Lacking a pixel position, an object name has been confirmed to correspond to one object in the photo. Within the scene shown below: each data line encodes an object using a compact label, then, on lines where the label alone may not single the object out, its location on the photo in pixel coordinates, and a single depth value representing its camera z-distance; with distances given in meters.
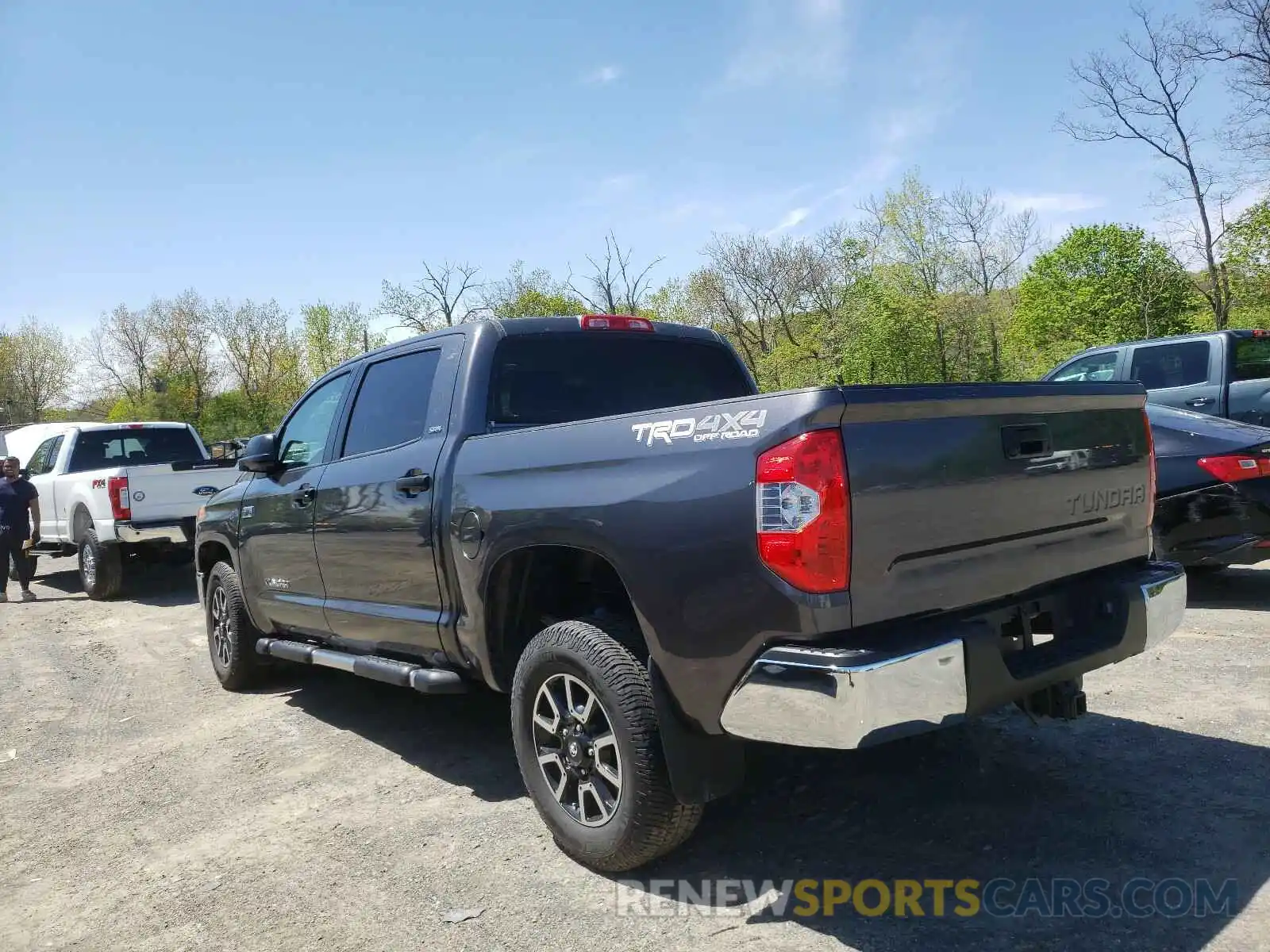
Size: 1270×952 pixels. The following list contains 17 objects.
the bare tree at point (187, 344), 64.12
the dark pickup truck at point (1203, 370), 9.12
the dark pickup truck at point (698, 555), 2.57
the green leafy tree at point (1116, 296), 36.50
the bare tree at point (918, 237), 43.09
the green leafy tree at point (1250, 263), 27.52
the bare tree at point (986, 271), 44.91
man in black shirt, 11.34
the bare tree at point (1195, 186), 31.95
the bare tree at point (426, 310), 52.28
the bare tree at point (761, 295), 50.25
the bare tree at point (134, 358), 66.12
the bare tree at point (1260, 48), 27.36
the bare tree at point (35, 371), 64.38
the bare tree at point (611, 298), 36.97
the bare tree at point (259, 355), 62.22
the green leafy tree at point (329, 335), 60.62
